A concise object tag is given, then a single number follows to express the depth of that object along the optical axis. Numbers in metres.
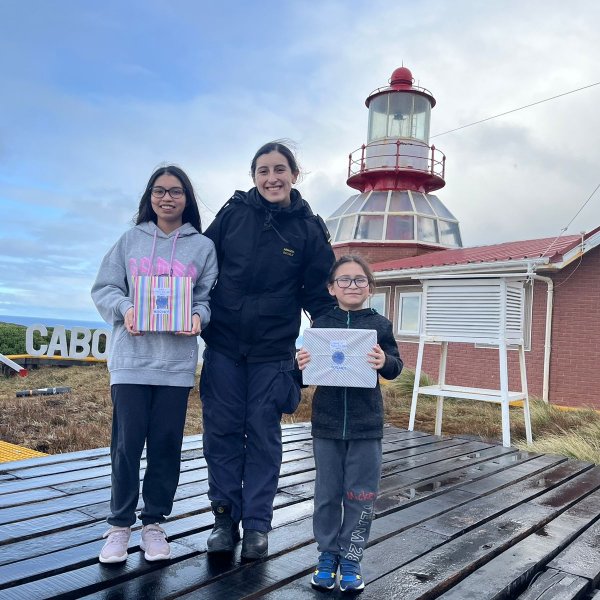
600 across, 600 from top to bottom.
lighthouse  17.25
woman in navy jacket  2.87
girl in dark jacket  2.51
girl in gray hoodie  2.62
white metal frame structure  6.17
